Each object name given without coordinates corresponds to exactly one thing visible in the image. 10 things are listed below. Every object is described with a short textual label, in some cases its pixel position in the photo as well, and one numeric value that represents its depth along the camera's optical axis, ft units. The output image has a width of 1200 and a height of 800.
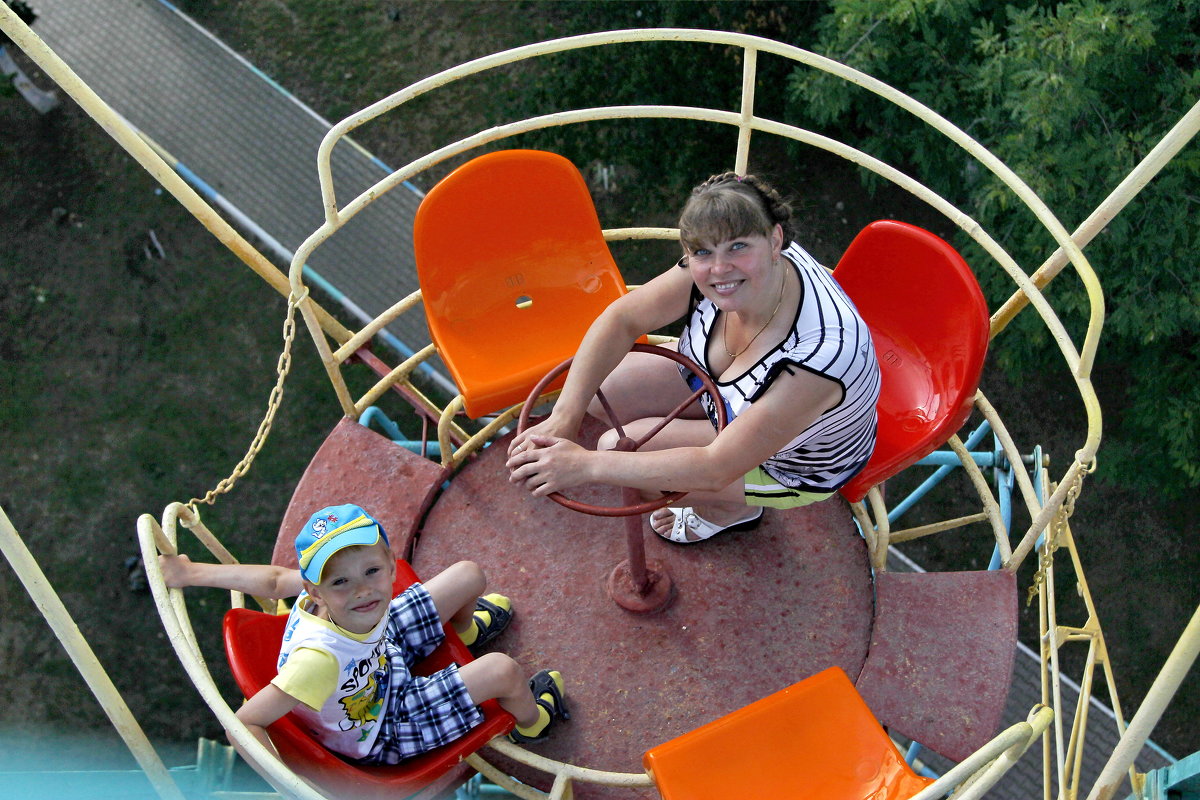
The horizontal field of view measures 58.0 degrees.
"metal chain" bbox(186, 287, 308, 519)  11.61
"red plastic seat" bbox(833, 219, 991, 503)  11.23
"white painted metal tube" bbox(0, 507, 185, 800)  7.97
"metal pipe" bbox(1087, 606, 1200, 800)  7.13
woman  9.18
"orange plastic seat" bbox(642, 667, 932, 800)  9.84
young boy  9.36
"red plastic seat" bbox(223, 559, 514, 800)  9.35
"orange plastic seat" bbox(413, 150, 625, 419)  12.85
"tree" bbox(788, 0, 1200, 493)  16.44
